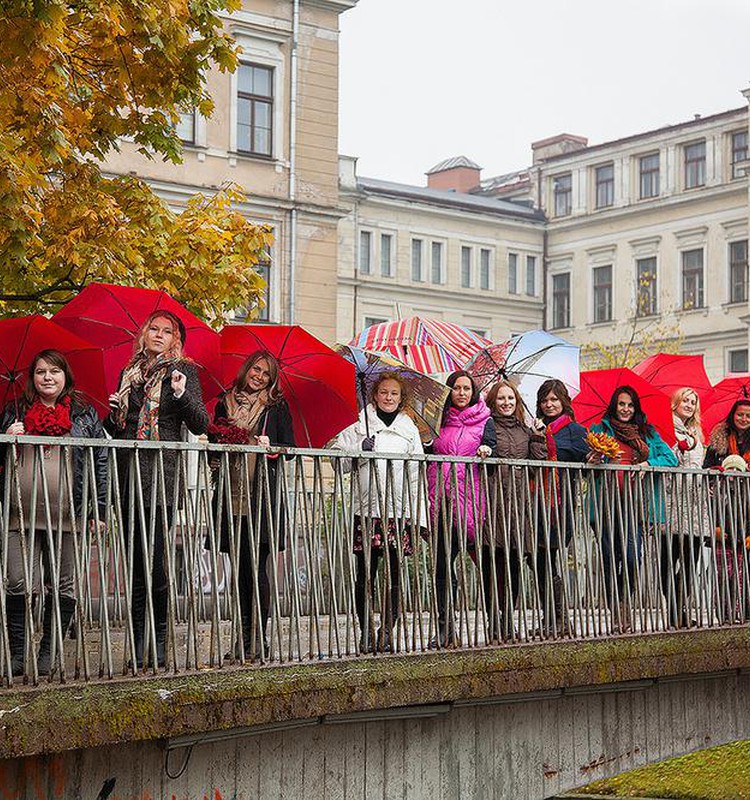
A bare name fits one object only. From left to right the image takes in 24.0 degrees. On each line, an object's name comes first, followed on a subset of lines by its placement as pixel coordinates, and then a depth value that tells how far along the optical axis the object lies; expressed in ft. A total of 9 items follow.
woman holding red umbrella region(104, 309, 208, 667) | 29.96
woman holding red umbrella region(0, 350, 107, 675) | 26.58
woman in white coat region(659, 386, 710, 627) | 39.37
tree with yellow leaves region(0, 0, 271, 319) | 39.91
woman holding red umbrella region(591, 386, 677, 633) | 37.70
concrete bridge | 25.76
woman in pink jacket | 32.99
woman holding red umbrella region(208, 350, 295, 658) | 29.58
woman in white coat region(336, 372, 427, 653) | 31.60
